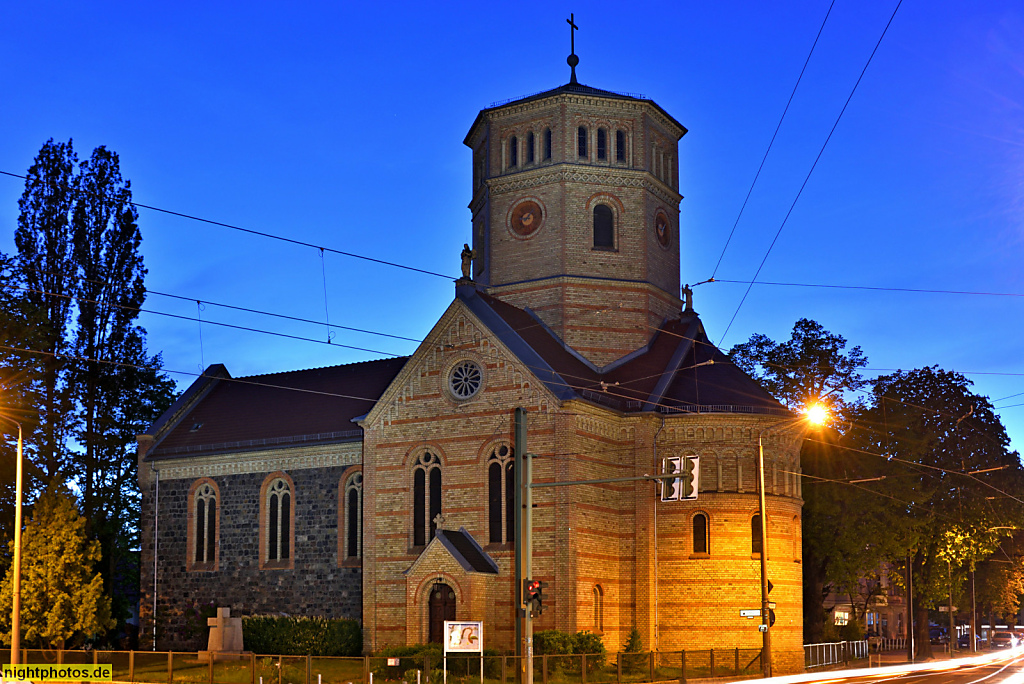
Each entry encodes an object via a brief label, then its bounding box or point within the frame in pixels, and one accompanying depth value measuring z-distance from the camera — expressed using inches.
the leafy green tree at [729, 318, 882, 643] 1843.0
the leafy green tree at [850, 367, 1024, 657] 1834.4
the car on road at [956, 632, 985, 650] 3071.4
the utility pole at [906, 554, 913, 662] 1867.6
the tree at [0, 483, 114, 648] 1454.2
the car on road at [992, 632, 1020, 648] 3226.4
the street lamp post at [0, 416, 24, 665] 1145.4
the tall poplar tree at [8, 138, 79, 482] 1932.8
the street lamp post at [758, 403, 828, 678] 1321.4
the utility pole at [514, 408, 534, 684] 1103.0
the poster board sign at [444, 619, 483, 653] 1160.8
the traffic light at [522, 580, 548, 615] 1101.7
